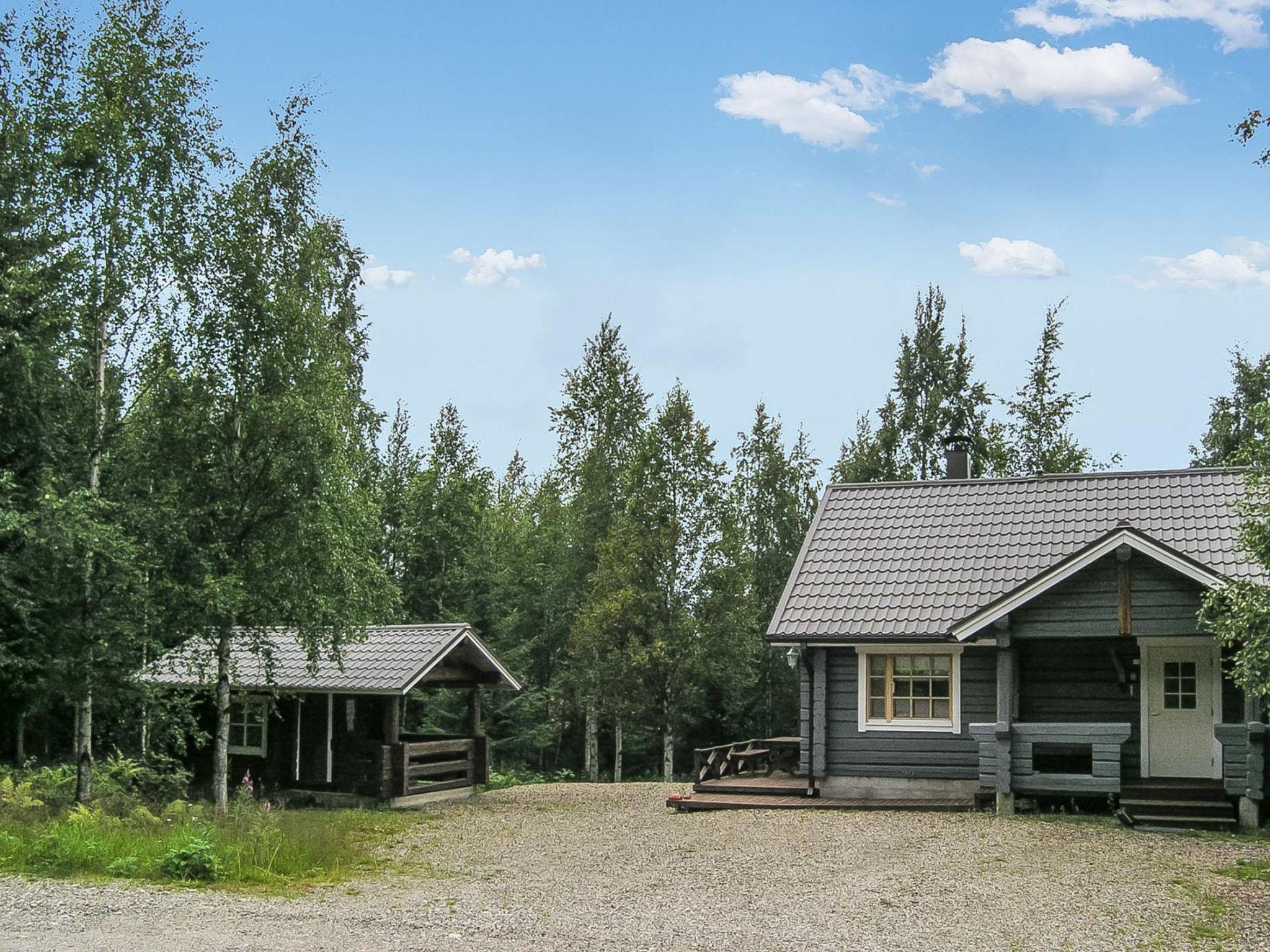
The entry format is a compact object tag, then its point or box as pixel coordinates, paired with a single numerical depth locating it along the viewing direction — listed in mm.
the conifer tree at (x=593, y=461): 31656
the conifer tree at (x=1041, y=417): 34250
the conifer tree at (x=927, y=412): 33438
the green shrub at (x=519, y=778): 27844
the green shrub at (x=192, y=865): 10734
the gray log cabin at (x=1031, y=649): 16125
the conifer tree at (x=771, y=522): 33250
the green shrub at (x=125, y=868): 10766
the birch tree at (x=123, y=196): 15898
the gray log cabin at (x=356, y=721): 19984
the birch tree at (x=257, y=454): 15523
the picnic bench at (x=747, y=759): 19566
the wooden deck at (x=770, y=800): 17484
